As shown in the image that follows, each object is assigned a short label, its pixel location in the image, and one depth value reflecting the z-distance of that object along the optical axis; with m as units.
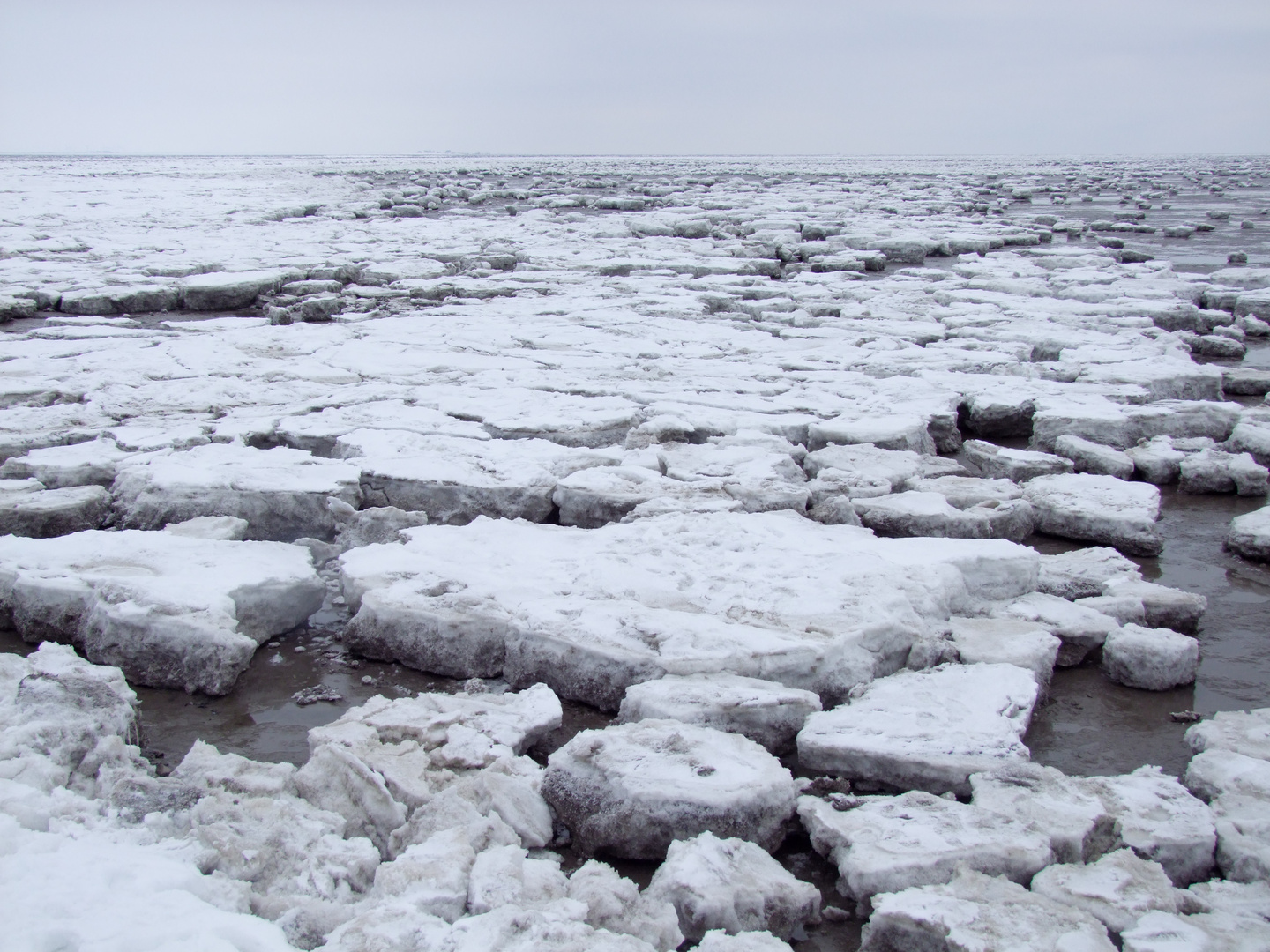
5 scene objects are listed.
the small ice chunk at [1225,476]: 3.60
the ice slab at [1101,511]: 3.10
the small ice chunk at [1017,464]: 3.59
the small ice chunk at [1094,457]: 3.66
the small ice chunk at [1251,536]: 3.04
